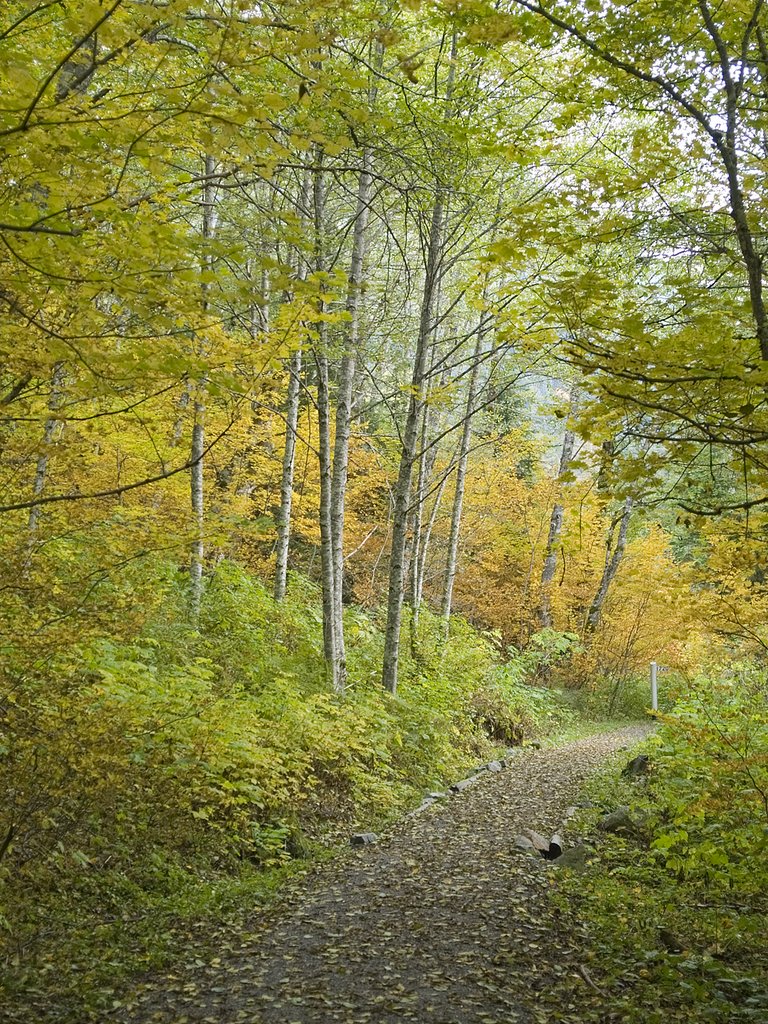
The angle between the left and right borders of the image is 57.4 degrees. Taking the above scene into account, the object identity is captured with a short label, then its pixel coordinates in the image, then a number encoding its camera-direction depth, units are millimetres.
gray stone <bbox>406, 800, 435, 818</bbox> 7434
